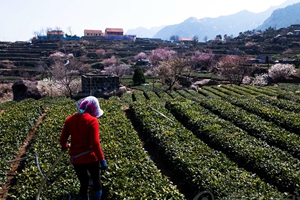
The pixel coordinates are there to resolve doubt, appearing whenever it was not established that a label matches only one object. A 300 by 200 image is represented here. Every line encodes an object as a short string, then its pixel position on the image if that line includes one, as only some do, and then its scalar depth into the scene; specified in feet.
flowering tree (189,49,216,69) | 267.39
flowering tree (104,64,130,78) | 223.59
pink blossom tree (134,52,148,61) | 317.15
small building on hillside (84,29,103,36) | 497.87
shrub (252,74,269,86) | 163.20
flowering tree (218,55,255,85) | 164.76
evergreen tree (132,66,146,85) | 177.58
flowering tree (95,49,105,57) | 326.65
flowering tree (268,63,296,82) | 163.50
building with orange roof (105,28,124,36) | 517.55
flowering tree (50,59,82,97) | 136.30
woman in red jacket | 20.45
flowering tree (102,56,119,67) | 280.72
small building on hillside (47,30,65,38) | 449.23
